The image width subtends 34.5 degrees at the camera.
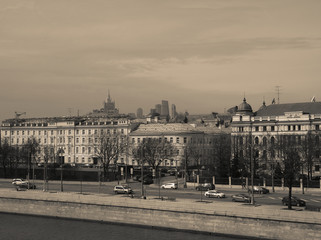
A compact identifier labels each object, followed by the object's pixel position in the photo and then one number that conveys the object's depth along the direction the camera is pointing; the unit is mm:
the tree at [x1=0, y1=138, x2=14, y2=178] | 103562
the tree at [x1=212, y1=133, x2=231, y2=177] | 80812
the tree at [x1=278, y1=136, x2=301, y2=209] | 66500
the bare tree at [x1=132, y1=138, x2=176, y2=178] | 97962
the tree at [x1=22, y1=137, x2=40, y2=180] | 105925
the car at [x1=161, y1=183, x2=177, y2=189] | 74250
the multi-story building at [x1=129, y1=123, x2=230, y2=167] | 113750
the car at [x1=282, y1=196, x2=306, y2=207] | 53812
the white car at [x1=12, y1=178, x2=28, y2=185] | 80138
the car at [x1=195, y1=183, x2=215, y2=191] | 72250
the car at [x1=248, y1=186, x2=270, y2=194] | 67088
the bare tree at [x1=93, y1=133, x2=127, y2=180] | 96612
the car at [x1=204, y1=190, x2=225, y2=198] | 62688
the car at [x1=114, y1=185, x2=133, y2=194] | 67481
